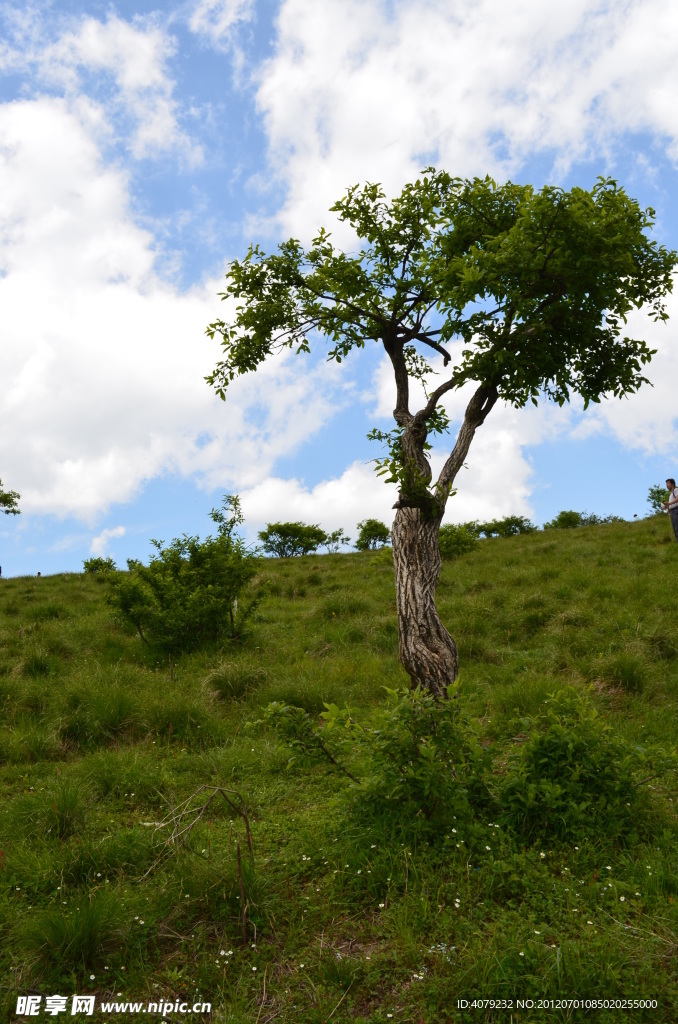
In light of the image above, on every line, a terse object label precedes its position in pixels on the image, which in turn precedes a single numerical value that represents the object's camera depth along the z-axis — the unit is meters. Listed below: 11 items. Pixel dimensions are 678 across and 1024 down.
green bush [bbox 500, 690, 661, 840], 4.73
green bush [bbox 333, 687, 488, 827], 4.71
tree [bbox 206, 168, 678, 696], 5.68
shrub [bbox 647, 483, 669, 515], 40.84
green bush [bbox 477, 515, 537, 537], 31.08
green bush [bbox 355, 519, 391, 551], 37.78
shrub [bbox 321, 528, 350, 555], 40.84
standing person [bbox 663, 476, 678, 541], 16.53
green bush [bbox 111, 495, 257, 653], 10.96
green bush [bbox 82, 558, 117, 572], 21.61
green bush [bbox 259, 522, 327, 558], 41.25
